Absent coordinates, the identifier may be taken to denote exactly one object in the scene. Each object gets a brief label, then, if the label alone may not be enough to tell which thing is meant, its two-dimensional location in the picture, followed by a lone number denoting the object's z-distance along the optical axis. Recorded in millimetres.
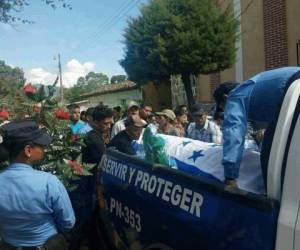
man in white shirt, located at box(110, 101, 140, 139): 3931
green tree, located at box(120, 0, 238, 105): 7240
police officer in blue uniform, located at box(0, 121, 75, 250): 1490
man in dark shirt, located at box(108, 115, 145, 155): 2327
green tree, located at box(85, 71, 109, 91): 64964
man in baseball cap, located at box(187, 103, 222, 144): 3376
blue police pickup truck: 1152
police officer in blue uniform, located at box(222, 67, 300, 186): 1450
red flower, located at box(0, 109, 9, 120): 2091
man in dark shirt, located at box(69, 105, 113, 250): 2472
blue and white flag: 1472
